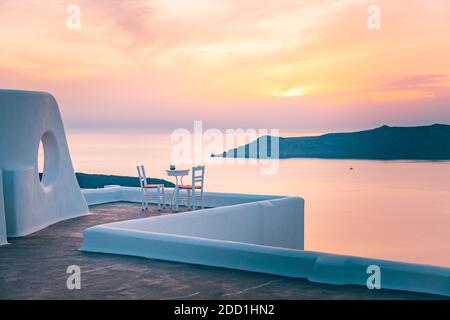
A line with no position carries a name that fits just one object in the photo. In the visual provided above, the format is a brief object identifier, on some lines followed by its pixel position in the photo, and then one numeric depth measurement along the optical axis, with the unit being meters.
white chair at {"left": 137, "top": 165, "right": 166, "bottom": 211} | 13.55
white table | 13.48
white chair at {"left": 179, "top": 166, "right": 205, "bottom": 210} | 13.11
